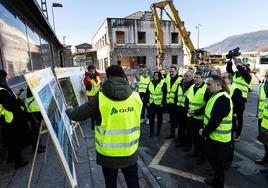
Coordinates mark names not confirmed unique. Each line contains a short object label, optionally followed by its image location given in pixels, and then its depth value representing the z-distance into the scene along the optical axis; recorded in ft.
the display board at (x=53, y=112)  6.18
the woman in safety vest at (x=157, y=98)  16.20
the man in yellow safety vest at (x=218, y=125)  8.43
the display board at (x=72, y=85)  14.62
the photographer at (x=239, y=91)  14.79
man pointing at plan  6.28
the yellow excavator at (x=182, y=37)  54.70
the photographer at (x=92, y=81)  19.10
